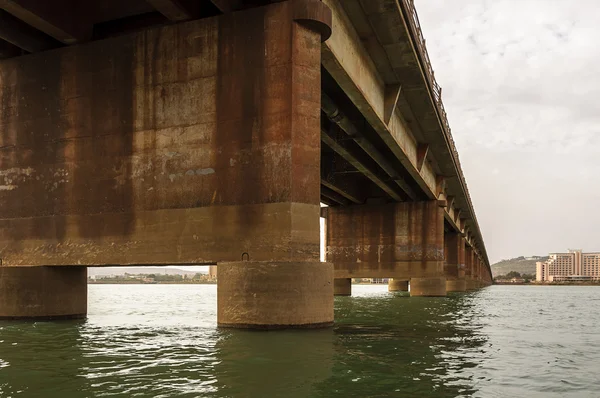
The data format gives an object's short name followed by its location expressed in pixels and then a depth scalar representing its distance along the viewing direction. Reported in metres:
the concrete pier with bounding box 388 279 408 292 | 81.15
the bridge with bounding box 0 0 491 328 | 14.88
